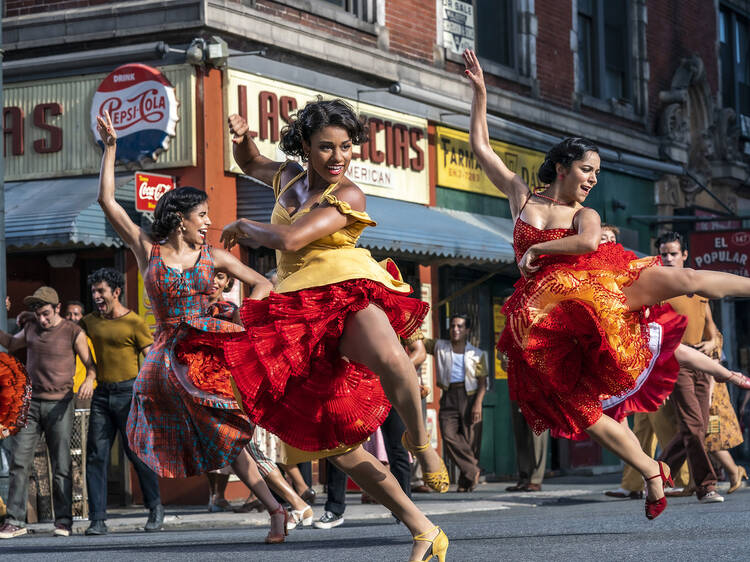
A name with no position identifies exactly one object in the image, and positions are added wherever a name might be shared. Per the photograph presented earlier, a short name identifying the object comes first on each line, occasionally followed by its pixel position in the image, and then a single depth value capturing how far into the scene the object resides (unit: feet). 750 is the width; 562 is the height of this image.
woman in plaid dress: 28.07
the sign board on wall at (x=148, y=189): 44.50
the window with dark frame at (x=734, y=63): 89.66
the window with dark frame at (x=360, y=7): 56.03
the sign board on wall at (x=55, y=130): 47.57
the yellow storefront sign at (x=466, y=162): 59.98
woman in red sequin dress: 24.13
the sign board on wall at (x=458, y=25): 61.36
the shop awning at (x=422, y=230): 48.06
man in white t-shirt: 51.24
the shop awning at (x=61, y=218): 43.80
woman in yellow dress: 20.04
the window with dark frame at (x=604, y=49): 74.49
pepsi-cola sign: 46.75
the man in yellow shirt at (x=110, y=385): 33.32
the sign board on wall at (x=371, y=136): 48.11
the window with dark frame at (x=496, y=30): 65.31
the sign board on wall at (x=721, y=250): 68.03
